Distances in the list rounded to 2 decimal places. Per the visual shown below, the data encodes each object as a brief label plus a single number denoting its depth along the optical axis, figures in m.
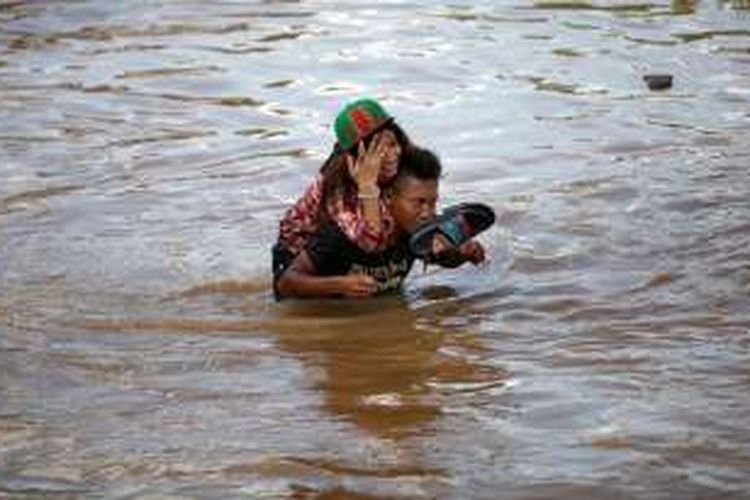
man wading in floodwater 11.25
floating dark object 20.67
